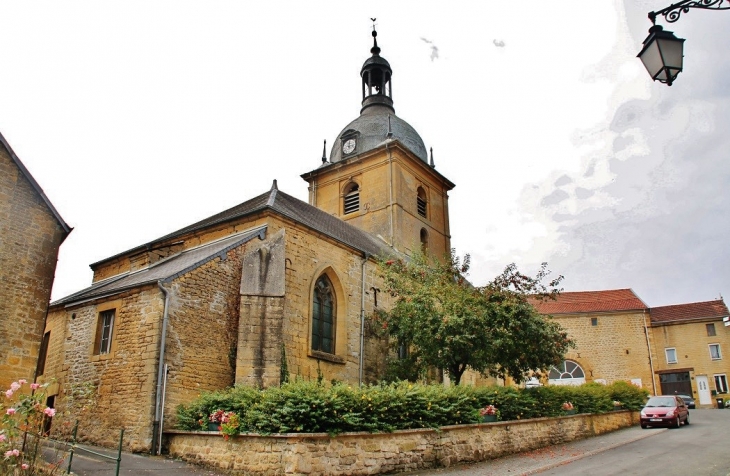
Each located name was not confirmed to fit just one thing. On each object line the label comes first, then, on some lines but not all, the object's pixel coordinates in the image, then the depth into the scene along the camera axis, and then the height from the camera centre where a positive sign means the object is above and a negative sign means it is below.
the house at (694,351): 35.84 +3.02
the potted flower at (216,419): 10.78 -0.35
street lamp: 5.22 +3.10
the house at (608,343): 36.12 +3.58
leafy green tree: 15.61 +2.04
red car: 19.23 -0.39
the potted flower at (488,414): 13.26 -0.31
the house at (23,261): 11.15 +2.75
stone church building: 12.71 +2.07
